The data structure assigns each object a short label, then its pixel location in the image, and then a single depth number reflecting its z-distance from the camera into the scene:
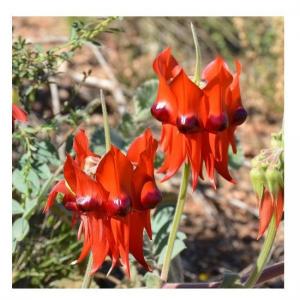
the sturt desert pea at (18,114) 0.72
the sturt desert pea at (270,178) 0.64
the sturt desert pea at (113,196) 0.58
